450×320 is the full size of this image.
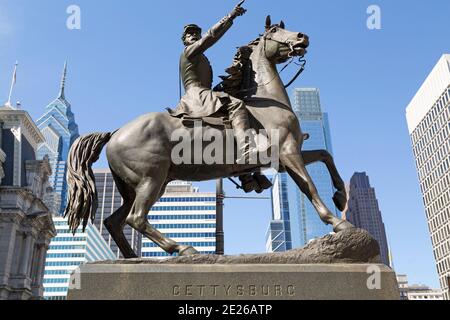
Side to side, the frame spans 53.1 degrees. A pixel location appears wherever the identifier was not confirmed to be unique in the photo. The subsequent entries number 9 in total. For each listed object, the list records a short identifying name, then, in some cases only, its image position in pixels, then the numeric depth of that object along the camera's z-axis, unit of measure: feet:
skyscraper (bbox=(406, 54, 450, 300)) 281.74
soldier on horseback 23.21
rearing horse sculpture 22.29
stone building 182.19
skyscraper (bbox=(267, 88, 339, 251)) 586.12
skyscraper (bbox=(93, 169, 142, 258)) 533.14
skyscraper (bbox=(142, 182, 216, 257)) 321.93
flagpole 227.22
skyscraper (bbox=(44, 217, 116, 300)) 347.77
